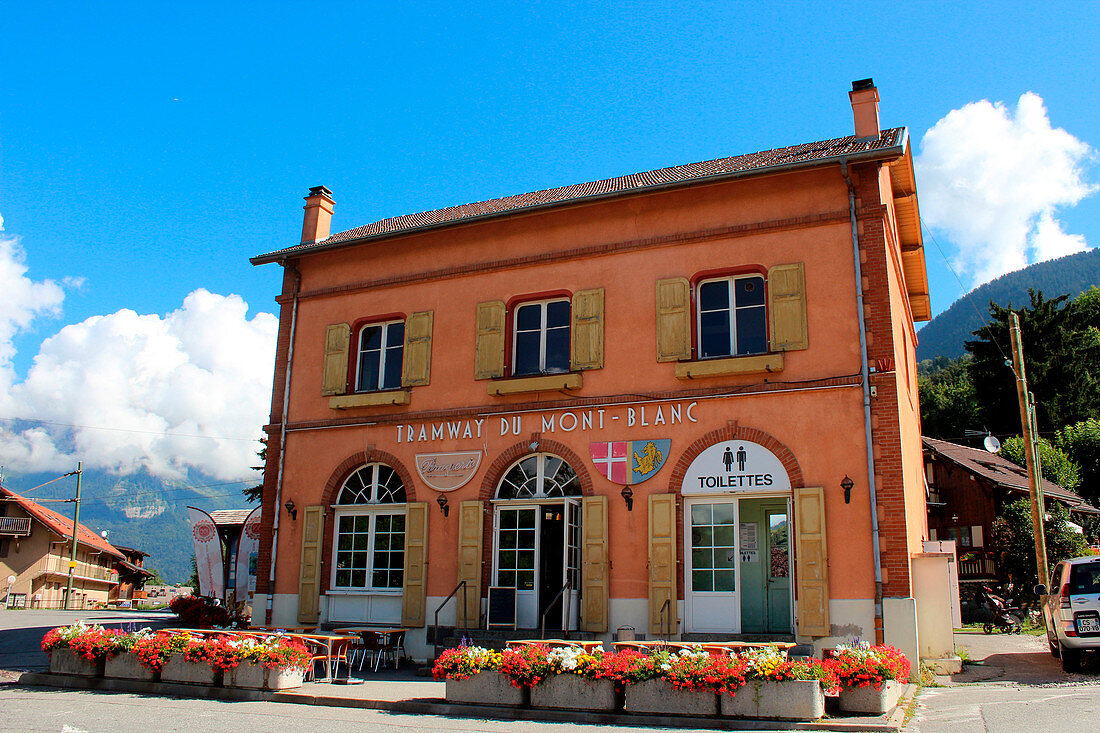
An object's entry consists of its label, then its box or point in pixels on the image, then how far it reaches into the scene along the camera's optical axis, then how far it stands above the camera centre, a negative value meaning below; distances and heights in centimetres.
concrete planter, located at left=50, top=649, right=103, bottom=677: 1149 -150
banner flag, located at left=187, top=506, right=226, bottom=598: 1908 -18
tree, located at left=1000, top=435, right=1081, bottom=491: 3459 +409
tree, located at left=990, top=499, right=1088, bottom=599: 2403 +58
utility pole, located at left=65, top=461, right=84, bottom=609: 4011 -27
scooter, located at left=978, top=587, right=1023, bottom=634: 2027 -128
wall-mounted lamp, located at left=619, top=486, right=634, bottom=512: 1309 +92
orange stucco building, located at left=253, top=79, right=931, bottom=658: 1220 +234
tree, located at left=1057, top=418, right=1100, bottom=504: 3694 +489
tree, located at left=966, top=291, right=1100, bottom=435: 4169 +963
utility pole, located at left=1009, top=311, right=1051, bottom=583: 1856 +214
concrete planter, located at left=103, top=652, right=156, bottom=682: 1120 -151
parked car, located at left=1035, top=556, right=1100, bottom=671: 1141 -59
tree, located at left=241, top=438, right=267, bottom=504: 2866 +207
